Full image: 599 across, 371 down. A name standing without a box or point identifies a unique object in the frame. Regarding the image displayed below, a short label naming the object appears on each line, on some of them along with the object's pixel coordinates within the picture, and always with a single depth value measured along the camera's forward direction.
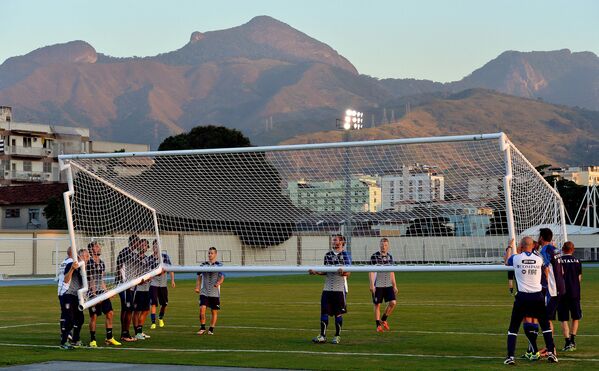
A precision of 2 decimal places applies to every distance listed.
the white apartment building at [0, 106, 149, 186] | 120.31
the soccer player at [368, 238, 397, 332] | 22.92
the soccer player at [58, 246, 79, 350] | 19.36
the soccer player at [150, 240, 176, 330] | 24.16
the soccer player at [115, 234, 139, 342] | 20.67
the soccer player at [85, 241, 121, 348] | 19.75
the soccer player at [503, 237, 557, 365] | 16.36
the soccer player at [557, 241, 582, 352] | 18.22
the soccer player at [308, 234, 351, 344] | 20.28
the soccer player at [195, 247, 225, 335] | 22.47
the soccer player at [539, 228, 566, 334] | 17.47
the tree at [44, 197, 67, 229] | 84.75
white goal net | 20.56
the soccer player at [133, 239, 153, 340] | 21.17
